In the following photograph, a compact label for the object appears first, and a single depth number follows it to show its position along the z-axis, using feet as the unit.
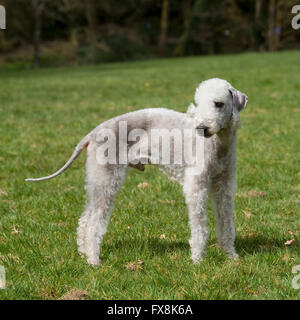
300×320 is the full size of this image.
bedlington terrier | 12.87
